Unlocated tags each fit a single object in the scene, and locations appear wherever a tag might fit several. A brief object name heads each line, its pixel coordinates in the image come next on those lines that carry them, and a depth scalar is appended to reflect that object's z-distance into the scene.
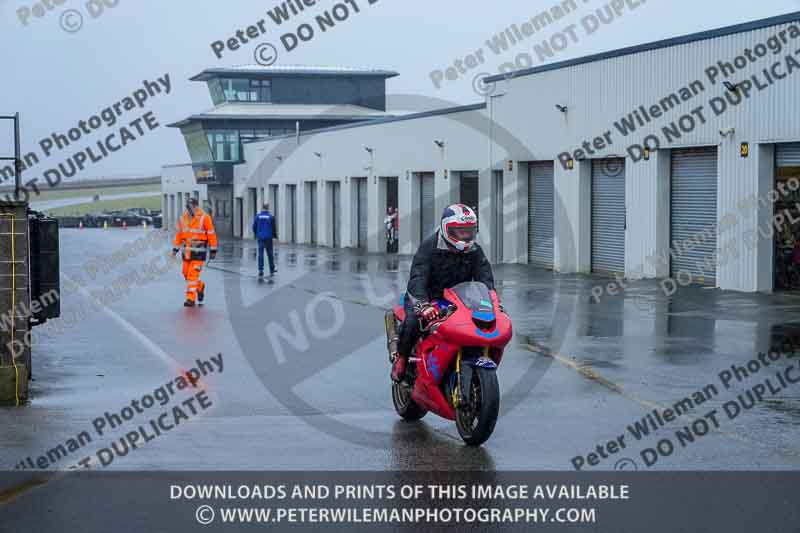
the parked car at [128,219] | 108.50
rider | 9.96
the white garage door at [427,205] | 43.16
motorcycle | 9.32
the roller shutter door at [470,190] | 39.62
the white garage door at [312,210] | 59.36
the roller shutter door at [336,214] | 55.06
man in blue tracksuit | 31.22
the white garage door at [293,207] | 63.47
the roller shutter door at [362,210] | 51.49
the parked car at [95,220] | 108.44
